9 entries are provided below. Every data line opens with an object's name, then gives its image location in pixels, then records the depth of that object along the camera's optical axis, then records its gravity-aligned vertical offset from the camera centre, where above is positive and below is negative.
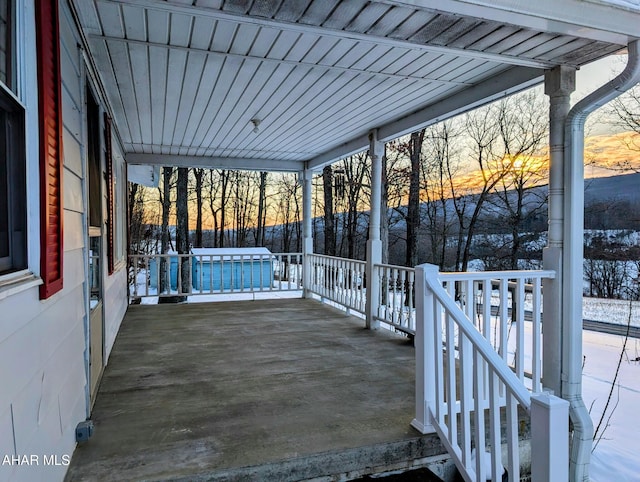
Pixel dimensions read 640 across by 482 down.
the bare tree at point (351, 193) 14.07 +1.41
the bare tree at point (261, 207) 17.11 +1.09
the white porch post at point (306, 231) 7.84 +0.04
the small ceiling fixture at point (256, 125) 4.89 +1.31
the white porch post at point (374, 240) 5.30 -0.10
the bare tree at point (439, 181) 13.02 +1.62
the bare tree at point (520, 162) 11.52 +1.92
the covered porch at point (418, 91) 2.16 +1.15
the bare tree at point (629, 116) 8.22 +2.27
